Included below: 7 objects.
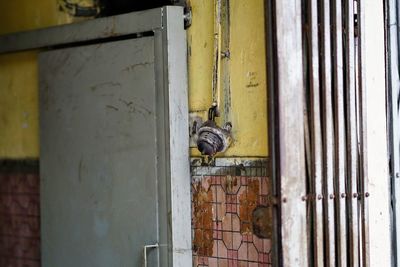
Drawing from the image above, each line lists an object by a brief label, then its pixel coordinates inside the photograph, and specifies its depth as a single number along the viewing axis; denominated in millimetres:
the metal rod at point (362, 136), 2842
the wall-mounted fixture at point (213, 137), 2785
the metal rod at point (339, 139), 2740
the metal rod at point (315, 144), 2652
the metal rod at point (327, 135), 2695
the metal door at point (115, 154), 2877
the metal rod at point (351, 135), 2797
